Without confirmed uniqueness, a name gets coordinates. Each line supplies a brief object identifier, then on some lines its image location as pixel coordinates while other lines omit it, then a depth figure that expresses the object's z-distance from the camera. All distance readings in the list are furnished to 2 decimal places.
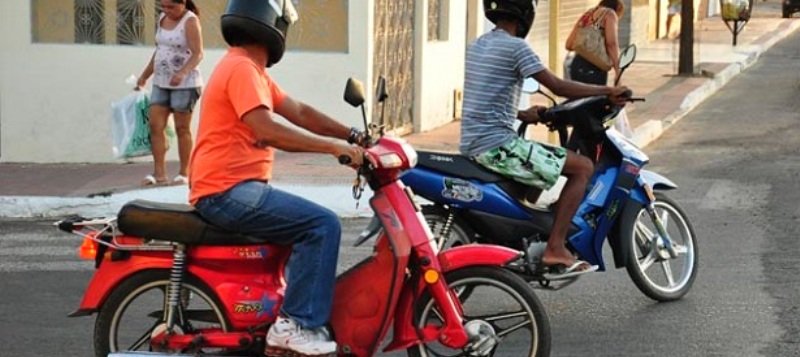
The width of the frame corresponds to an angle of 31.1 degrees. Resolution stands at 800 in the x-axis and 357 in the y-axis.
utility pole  23.48
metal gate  14.26
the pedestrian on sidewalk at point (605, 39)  13.61
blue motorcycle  7.14
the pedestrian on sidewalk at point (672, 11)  32.55
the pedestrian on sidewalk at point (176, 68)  11.23
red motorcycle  5.72
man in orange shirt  5.61
